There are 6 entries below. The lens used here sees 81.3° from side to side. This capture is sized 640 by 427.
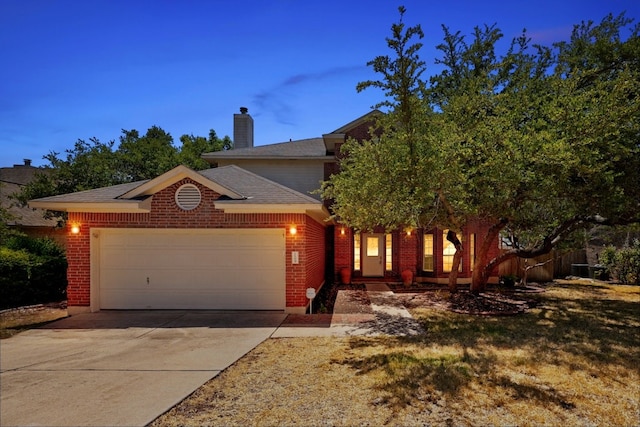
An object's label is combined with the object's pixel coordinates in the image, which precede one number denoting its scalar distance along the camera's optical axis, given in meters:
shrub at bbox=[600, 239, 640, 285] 16.48
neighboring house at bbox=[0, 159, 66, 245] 18.99
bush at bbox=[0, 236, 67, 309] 10.66
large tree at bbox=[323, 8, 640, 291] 7.96
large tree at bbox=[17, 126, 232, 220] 13.93
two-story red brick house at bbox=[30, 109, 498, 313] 9.77
